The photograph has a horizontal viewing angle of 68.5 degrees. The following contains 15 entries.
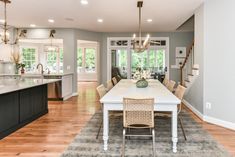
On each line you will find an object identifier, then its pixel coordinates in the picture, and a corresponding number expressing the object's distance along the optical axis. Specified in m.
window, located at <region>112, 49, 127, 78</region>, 7.87
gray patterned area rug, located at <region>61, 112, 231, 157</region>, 2.35
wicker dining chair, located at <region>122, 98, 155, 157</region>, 2.22
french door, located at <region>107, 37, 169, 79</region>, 7.75
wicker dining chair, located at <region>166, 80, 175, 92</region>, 3.74
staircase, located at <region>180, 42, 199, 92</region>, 4.32
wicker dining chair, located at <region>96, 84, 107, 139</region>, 2.92
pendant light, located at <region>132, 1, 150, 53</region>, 3.93
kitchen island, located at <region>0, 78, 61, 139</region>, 2.93
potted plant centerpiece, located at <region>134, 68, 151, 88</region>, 3.52
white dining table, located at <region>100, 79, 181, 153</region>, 2.32
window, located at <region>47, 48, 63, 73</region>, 10.63
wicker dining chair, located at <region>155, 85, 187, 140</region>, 2.83
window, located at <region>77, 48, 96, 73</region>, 11.86
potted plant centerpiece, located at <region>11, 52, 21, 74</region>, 6.64
